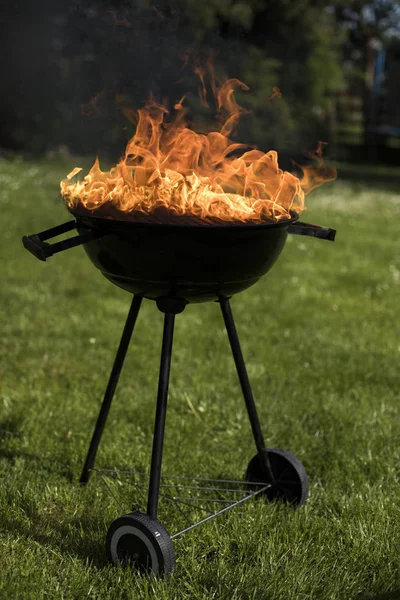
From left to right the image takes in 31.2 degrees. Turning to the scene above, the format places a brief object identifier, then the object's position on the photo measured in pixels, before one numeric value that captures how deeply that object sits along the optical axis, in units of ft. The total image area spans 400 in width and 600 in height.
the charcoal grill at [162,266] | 7.93
